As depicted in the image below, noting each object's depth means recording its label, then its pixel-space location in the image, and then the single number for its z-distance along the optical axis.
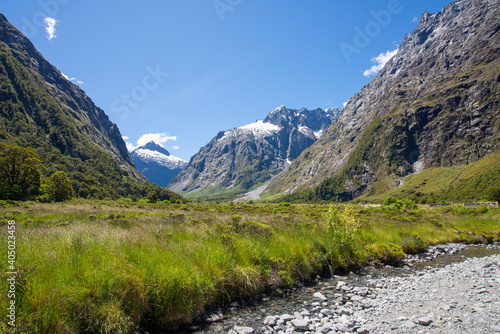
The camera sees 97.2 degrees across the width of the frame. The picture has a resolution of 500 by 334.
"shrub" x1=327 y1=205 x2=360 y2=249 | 11.89
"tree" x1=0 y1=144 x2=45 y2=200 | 44.49
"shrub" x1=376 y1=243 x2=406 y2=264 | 13.22
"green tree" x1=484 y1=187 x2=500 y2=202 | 71.06
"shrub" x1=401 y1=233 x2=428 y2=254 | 15.70
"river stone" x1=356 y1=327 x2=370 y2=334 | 5.75
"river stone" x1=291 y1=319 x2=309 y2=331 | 6.07
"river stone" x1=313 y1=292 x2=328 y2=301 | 8.05
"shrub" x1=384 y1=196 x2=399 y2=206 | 92.34
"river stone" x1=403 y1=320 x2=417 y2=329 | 5.86
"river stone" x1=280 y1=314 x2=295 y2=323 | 6.50
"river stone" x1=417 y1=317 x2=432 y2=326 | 5.99
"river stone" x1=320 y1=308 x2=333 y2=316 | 6.93
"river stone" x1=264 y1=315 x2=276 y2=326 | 6.24
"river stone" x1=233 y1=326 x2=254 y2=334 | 5.80
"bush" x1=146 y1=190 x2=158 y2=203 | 97.32
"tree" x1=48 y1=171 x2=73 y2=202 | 50.88
